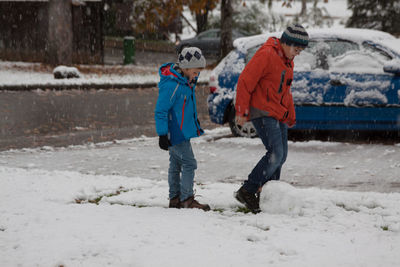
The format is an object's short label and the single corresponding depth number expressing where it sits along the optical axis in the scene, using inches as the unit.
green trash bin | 1058.5
